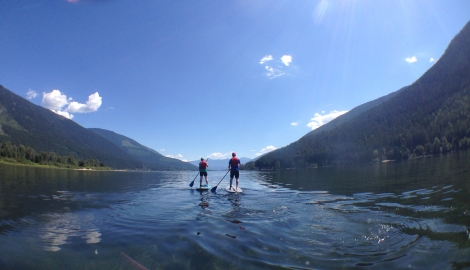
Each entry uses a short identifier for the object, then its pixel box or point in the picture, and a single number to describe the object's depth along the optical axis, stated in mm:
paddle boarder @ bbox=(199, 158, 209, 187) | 27625
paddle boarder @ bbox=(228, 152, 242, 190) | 24127
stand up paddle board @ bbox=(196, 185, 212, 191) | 25955
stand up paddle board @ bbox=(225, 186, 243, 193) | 23327
